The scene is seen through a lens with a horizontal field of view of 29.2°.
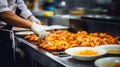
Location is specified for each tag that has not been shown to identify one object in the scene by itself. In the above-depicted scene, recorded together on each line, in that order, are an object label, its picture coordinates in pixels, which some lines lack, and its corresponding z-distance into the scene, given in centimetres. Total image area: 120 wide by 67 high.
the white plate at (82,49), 212
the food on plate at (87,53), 223
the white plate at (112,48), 237
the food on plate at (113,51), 235
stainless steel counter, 209
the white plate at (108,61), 195
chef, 291
